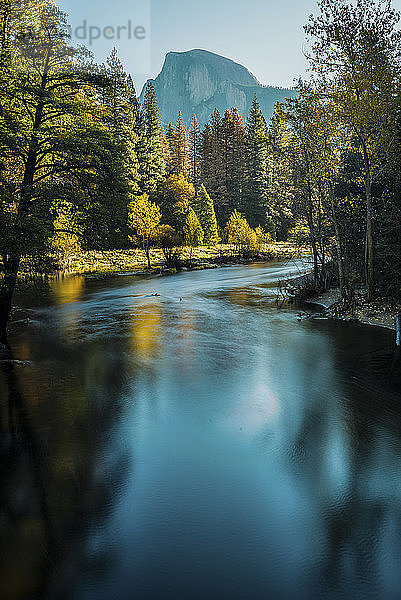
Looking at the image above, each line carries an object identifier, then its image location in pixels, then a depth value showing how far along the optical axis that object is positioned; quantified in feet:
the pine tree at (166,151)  226.71
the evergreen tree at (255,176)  234.17
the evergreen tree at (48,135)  42.98
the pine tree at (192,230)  187.32
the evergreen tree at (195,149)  285.02
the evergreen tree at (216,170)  250.37
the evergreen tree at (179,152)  243.40
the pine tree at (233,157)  248.52
